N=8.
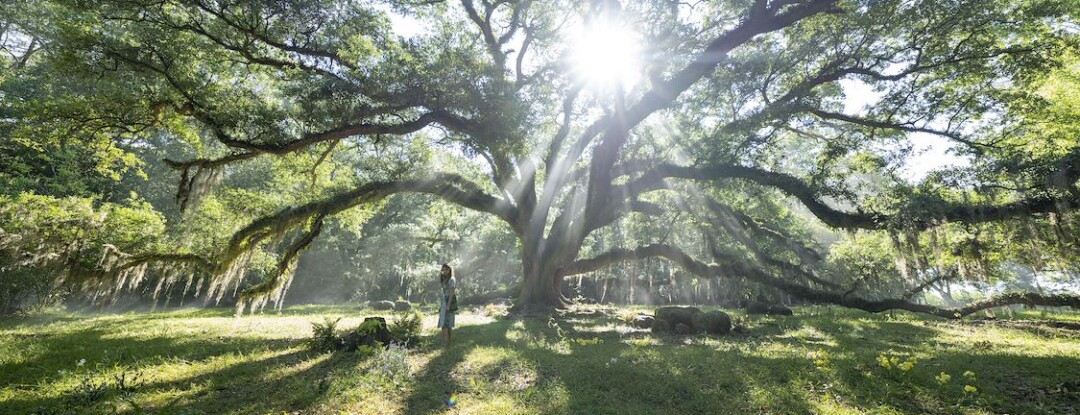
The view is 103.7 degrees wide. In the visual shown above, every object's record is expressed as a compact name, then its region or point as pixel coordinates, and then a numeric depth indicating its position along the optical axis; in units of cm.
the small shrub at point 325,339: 854
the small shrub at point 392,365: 641
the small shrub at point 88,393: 506
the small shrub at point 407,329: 945
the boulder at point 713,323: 1196
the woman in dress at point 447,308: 987
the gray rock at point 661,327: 1230
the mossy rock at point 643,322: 1331
